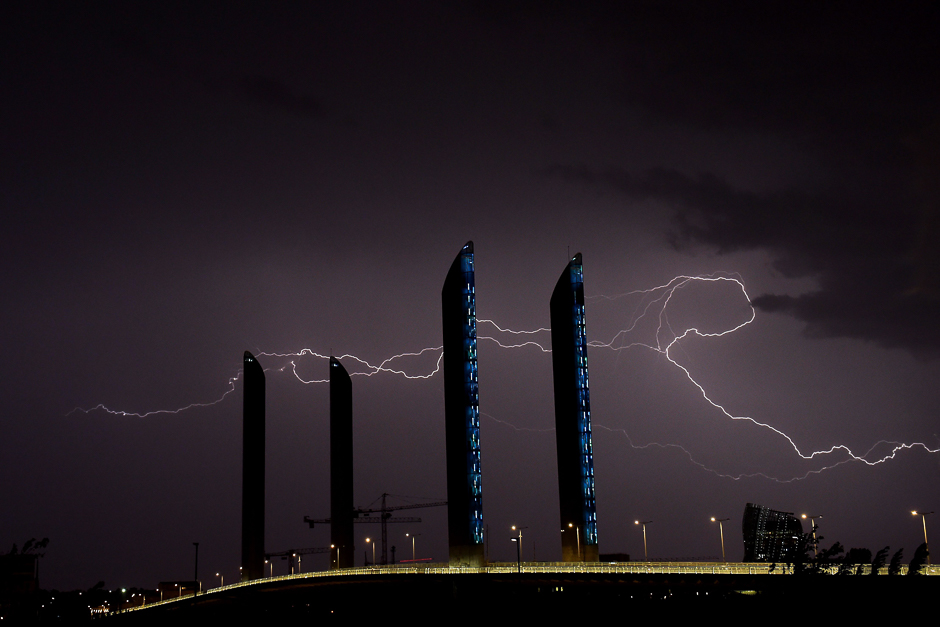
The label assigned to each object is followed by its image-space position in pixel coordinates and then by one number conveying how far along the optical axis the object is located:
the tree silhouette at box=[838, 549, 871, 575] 63.97
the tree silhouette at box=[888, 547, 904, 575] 59.79
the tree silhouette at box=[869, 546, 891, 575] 61.53
